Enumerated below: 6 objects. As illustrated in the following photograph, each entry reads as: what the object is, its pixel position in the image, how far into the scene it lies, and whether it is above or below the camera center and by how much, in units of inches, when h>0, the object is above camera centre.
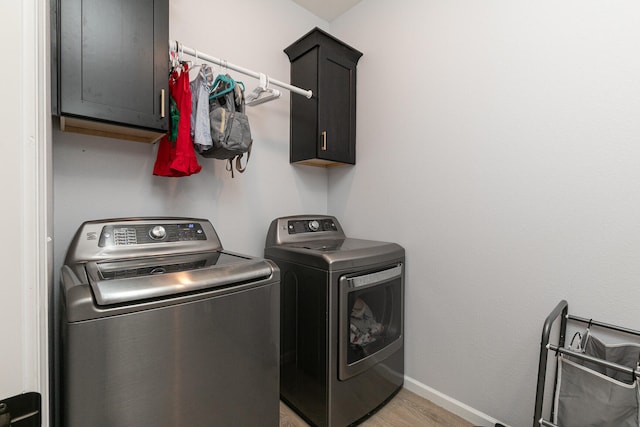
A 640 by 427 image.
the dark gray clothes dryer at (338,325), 57.9 -26.2
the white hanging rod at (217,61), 53.9 +30.5
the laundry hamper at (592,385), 38.2 -25.0
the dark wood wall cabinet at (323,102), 76.7 +30.1
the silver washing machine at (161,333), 31.4 -16.0
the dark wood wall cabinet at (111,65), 41.7 +22.2
